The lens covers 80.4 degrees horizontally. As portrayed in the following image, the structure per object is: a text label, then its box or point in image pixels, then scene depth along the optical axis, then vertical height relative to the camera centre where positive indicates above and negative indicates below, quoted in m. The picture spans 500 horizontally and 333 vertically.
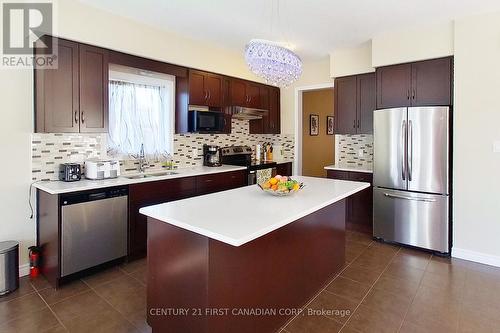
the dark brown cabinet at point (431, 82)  3.54 +1.02
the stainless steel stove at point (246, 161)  4.81 +0.09
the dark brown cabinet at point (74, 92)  2.91 +0.78
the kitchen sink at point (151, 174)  3.42 -0.09
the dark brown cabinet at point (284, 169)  5.43 -0.05
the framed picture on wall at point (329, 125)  7.41 +1.03
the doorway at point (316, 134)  6.79 +0.76
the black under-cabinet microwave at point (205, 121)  4.21 +0.66
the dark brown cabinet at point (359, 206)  4.31 -0.60
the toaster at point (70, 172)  3.03 -0.05
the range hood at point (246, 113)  4.80 +0.90
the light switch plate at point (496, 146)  3.19 +0.21
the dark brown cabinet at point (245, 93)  4.89 +1.26
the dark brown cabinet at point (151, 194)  3.22 -0.33
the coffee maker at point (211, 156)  4.63 +0.16
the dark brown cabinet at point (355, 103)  4.48 +0.98
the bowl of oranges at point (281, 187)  2.40 -0.17
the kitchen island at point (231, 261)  1.65 -0.61
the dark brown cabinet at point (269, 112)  5.48 +1.05
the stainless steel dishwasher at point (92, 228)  2.71 -0.60
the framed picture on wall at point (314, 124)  6.93 +0.99
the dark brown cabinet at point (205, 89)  4.24 +1.16
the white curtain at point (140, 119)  3.68 +0.64
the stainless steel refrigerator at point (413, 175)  3.48 -0.12
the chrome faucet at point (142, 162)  3.91 +0.06
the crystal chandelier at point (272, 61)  2.38 +0.87
